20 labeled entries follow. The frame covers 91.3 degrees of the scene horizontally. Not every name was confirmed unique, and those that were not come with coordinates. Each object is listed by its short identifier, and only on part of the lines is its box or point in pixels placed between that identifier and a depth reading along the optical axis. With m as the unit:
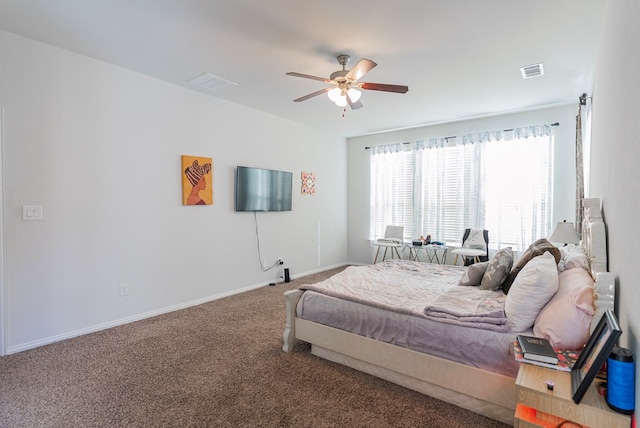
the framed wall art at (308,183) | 5.77
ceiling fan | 2.71
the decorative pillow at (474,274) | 2.86
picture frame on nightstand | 1.17
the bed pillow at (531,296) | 1.90
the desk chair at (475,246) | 4.76
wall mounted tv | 4.61
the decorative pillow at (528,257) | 2.58
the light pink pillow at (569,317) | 1.66
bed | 1.88
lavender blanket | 2.09
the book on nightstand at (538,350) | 1.52
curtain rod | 4.60
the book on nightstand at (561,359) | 1.48
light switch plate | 2.82
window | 4.75
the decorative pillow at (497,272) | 2.65
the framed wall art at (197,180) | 3.98
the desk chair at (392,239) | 5.75
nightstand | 1.20
